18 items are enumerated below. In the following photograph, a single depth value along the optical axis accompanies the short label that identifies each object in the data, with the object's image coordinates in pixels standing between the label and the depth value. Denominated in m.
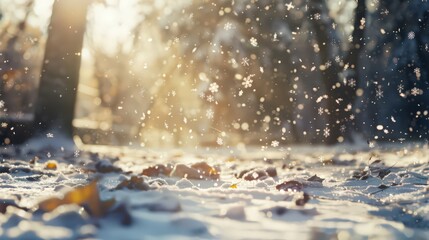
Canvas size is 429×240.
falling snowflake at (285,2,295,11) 13.81
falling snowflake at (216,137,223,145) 25.61
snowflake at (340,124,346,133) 15.92
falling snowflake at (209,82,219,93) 15.78
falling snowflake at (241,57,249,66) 15.93
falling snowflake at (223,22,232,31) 14.37
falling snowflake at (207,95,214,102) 16.67
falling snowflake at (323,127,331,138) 15.97
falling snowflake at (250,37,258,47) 14.99
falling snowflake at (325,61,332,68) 14.52
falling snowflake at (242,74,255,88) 16.90
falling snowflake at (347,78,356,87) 14.20
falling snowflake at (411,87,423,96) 14.53
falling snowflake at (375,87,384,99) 16.92
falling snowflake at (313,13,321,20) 13.71
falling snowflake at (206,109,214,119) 23.05
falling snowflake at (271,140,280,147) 20.44
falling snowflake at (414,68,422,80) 13.53
